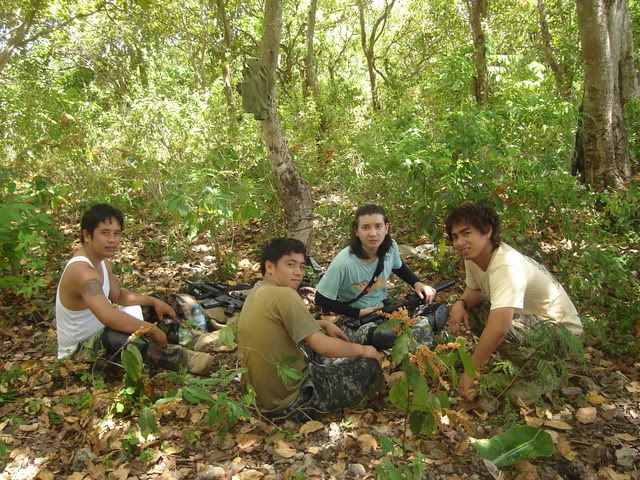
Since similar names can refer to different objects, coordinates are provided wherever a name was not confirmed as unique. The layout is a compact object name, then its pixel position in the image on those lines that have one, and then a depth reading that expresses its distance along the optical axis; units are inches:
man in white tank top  137.3
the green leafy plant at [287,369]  107.3
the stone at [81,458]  110.7
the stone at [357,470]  103.4
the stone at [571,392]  129.0
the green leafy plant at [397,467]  85.2
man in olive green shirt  113.5
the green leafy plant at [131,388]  114.2
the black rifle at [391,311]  143.1
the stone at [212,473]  104.7
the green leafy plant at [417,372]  89.7
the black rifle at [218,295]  185.9
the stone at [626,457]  102.2
